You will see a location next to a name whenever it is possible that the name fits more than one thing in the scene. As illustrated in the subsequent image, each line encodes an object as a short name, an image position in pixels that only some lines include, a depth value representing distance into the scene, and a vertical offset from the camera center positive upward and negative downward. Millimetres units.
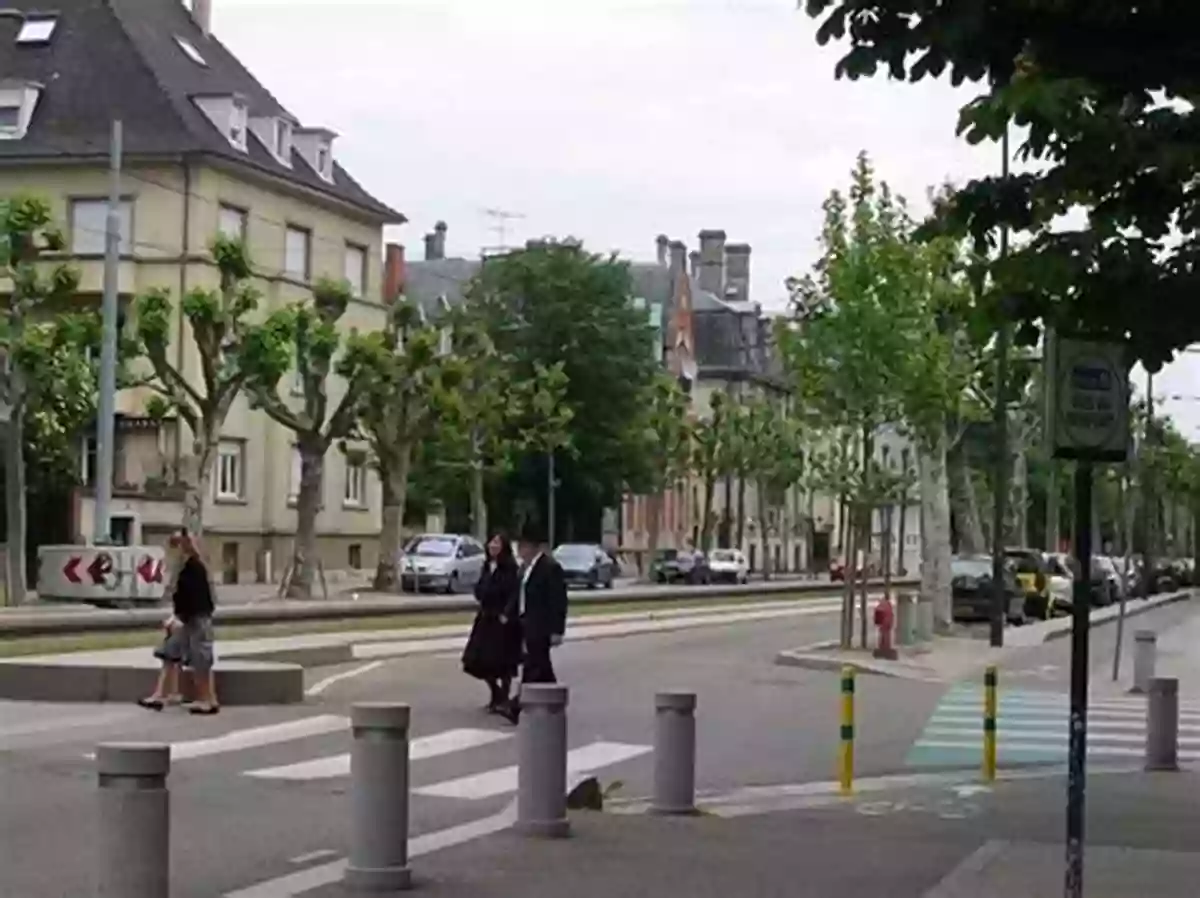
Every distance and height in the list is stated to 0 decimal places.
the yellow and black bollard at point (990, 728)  17578 -1399
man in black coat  19062 -658
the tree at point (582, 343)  84088 +7114
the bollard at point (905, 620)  36250 -1201
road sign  9922 +629
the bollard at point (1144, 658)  27750 -1317
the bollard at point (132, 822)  8359 -1073
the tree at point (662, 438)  84750 +3778
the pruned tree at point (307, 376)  46844 +3266
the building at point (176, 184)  61188 +9451
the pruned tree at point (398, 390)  51750 +3268
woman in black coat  20594 -825
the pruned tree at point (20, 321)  42438 +3841
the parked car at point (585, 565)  68312 -843
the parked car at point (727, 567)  87188 -1036
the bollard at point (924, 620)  38062 -1263
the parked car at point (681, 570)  84312 -1137
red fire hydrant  33406 -1233
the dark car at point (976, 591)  48688 -978
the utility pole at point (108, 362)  43969 +3137
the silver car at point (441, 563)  60938 -799
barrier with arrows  42469 -888
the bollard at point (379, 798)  10602 -1236
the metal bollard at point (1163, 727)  18438 -1438
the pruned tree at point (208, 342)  46094 +3792
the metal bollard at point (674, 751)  14195 -1320
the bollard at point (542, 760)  12586 -1234
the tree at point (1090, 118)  11336 +2122
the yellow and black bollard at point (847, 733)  15820 -1339
